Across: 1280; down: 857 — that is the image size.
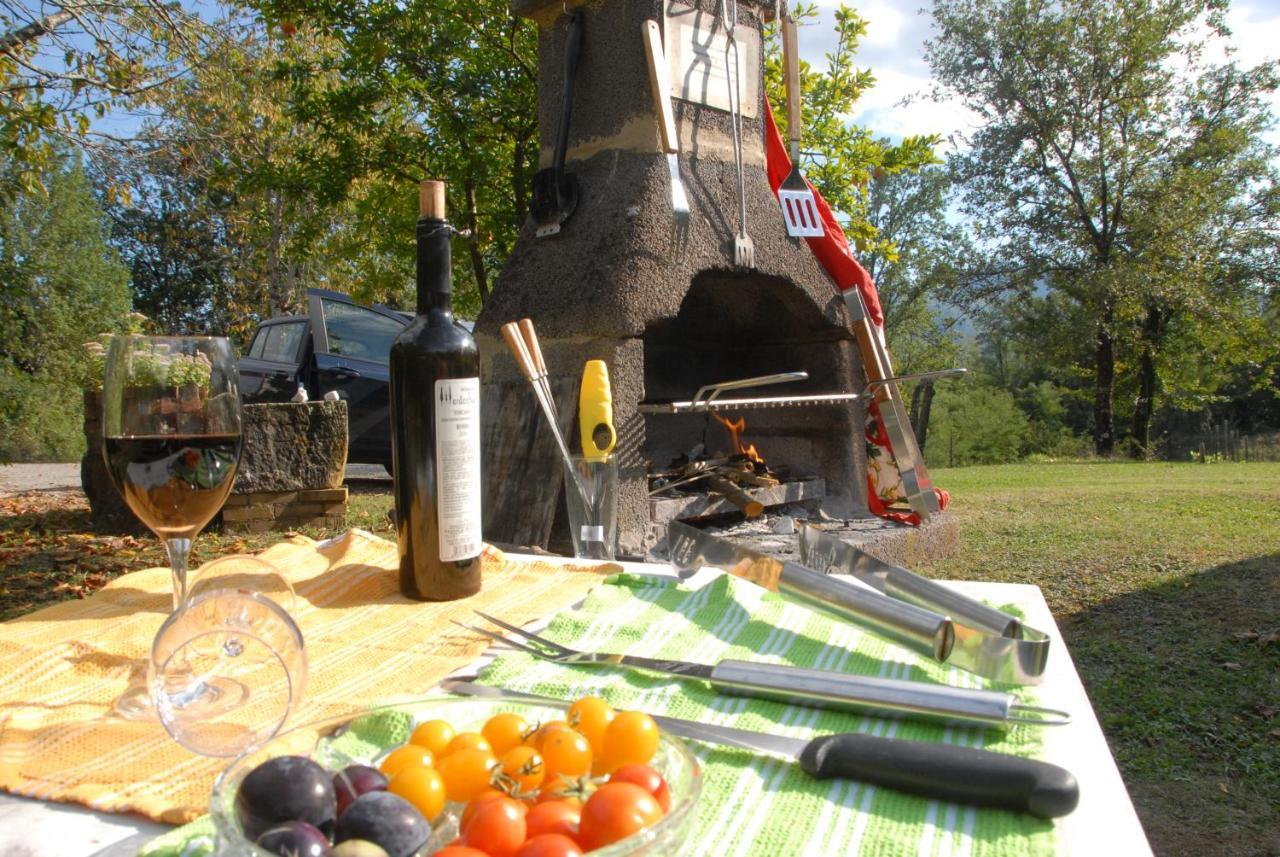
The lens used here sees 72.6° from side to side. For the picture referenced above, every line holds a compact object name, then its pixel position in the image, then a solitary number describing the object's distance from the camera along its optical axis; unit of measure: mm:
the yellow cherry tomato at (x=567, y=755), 577
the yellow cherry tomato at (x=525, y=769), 542
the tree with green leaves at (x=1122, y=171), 17406
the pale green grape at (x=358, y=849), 446
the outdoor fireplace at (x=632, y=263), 3234
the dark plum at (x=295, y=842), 440
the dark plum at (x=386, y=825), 471
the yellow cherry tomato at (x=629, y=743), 586
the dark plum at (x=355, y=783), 515
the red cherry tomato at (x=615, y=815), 477
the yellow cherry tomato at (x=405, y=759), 561
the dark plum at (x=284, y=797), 484
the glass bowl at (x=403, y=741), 482
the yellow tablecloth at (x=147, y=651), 718
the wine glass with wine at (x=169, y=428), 937
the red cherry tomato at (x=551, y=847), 448
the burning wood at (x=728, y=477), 3740
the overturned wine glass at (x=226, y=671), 725
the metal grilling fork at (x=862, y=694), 758
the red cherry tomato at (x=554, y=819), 496
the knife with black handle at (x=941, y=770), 619
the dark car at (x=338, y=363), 7930
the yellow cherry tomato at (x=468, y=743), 586
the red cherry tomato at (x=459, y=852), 457
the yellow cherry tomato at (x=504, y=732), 619
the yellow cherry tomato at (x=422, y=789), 530
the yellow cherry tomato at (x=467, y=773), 565
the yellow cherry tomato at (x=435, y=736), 608
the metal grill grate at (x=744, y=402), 3174
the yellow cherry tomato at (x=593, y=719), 615
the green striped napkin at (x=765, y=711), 613
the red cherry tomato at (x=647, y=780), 533
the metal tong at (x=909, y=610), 884
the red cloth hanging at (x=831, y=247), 4074
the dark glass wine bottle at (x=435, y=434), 1215
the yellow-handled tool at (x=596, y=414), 1960
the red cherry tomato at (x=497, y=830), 472
